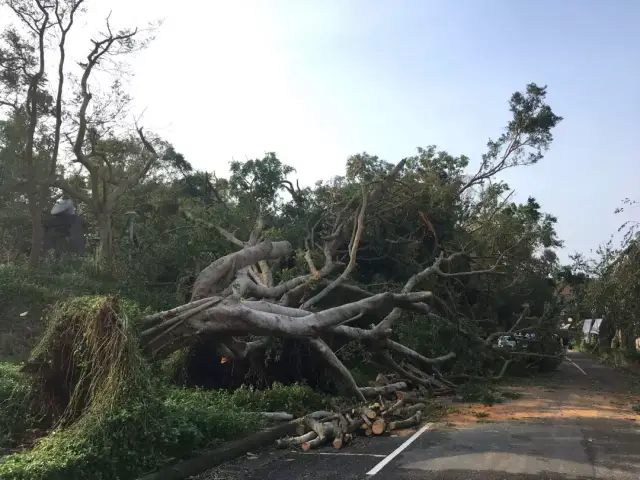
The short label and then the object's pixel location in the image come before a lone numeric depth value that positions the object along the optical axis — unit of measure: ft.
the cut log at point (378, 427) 30.81
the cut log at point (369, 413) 31.55
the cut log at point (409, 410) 35.88
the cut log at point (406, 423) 32.75
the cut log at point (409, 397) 39.72
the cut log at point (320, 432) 27.73
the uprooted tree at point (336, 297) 30.94
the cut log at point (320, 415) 30.66
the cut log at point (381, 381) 43.09
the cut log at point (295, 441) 27.99
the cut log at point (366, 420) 31.22
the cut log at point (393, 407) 34.35
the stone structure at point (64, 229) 80.64
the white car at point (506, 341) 62.90
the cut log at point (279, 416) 31.29
